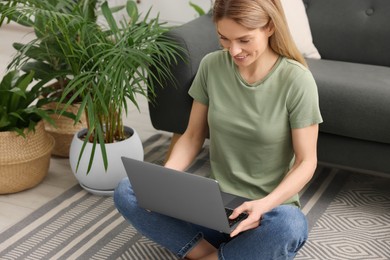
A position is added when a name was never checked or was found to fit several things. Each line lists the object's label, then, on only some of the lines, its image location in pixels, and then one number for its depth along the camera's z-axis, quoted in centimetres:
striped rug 197
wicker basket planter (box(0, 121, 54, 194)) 221
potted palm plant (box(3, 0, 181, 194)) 202
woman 155
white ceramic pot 224
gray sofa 212
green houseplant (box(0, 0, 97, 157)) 211
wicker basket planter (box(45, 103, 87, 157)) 252
